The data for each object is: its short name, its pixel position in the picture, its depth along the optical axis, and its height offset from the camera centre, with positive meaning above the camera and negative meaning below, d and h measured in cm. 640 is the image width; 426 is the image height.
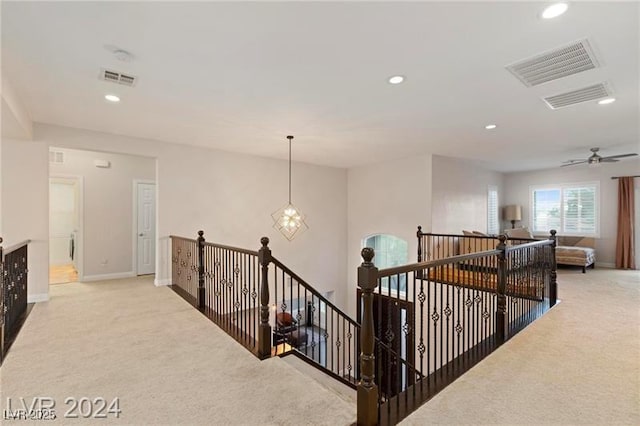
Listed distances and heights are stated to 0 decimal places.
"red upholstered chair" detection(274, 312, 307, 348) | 346 -143
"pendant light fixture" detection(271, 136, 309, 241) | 720 -30
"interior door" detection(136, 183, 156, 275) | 690 -35
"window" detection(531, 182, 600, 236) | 819 +16
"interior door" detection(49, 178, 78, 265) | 799 -31
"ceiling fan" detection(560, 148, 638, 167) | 598 +110
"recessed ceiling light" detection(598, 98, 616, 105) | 364 +137
